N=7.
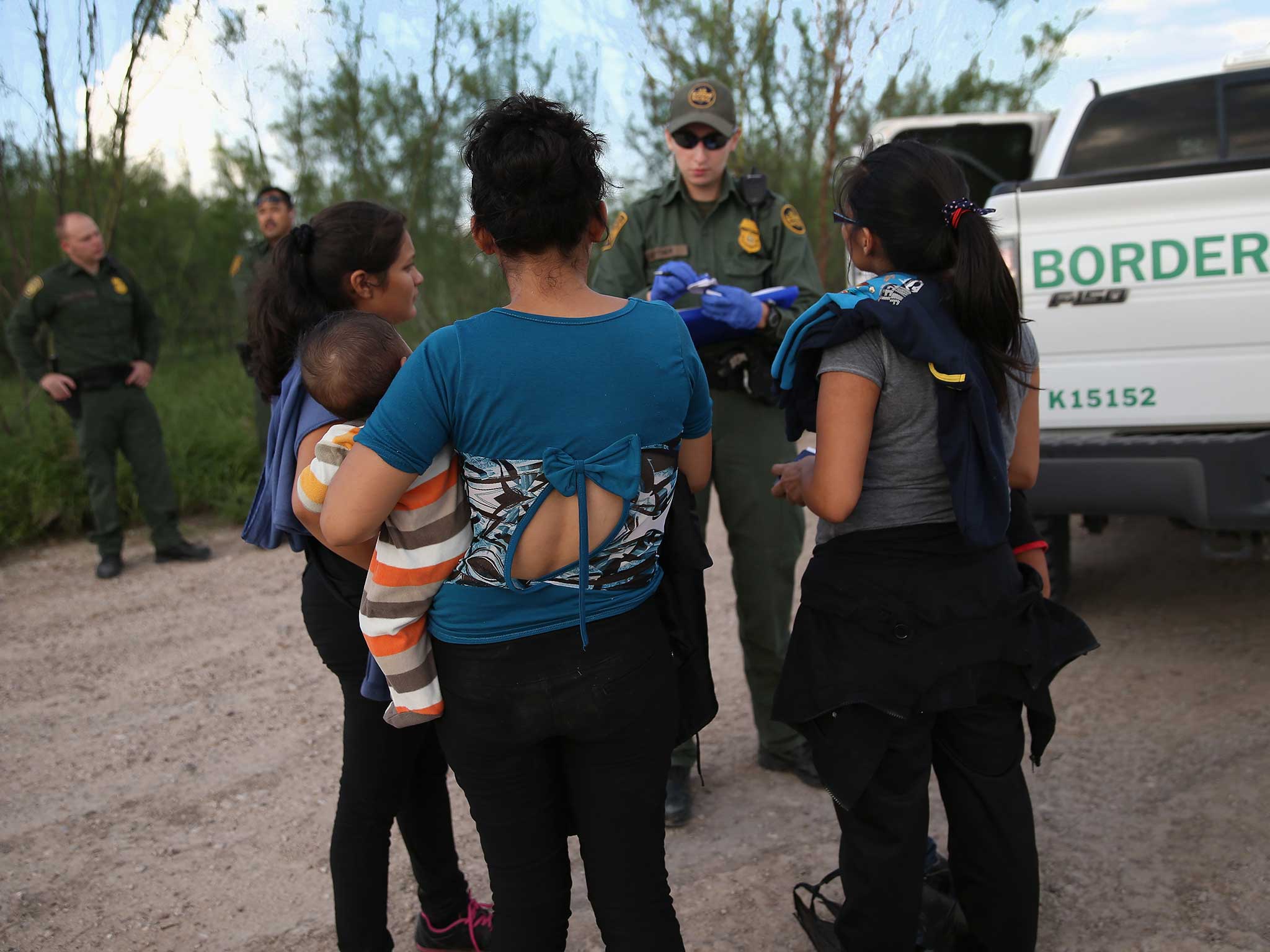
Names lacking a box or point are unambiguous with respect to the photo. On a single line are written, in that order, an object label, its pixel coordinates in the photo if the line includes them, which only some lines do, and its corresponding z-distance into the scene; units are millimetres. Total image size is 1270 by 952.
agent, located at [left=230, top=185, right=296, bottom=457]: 7066
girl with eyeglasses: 1940
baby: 1721
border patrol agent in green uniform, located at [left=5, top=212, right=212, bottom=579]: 6301
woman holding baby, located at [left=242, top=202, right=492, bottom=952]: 2059
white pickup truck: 3314
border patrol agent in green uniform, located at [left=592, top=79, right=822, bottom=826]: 3252
